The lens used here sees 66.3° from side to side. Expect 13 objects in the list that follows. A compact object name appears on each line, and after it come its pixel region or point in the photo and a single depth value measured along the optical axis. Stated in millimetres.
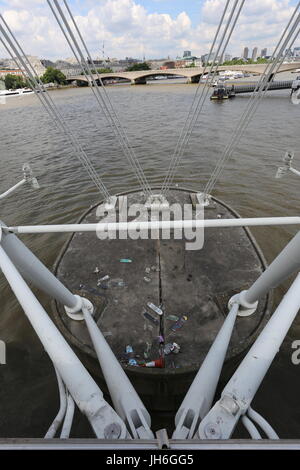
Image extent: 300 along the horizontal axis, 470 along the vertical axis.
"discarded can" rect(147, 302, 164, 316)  5160
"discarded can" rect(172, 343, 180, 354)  4527
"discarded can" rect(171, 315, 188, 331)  4910
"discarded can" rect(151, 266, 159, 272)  6251
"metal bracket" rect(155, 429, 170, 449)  1189
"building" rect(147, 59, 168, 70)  124688
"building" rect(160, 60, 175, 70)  123838
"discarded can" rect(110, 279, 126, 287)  5958
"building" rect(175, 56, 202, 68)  139012
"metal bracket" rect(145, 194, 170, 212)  8469
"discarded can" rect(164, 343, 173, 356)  4512
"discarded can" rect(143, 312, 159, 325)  5055
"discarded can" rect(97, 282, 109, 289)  5918
